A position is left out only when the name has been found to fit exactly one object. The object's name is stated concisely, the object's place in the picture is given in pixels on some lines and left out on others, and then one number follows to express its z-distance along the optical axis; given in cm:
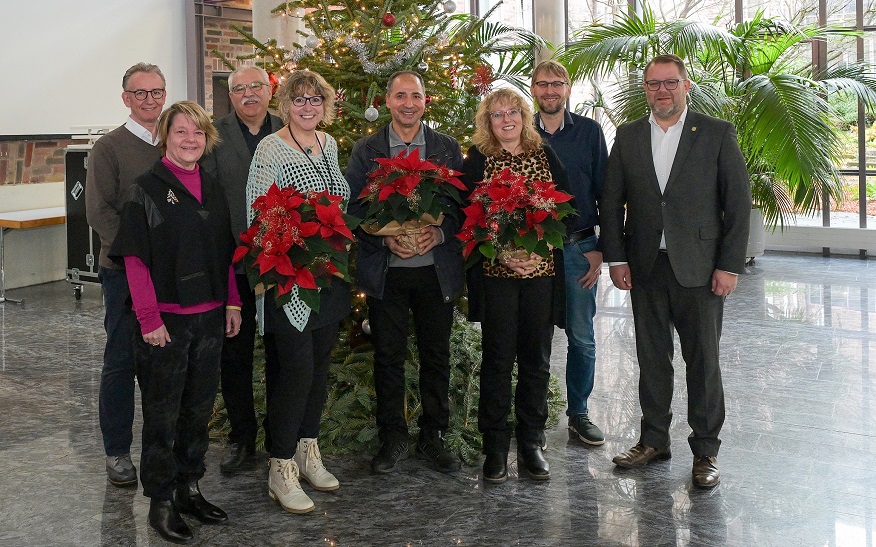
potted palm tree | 855
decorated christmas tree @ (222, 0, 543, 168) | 464
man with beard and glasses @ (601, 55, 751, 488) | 387
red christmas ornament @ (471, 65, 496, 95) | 493
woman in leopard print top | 394
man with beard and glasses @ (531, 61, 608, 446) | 430
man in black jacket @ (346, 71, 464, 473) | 399
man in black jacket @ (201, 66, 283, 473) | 402
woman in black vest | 333
